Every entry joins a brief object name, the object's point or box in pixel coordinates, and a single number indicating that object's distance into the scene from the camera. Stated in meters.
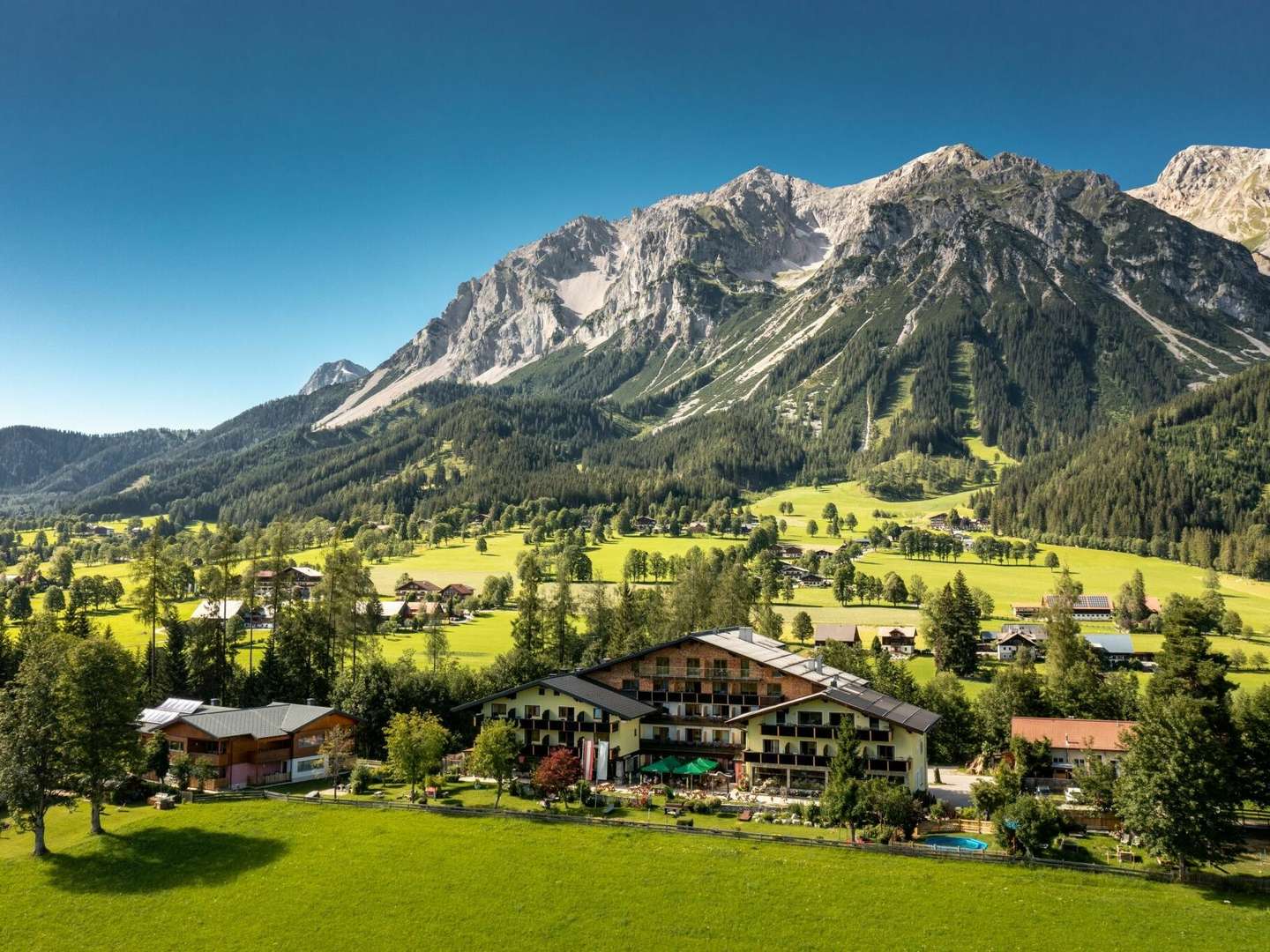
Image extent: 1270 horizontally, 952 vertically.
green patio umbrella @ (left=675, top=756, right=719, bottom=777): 61.62
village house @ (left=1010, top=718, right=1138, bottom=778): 66.00
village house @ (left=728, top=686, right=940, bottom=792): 61.62
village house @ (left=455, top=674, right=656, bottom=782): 66.50
